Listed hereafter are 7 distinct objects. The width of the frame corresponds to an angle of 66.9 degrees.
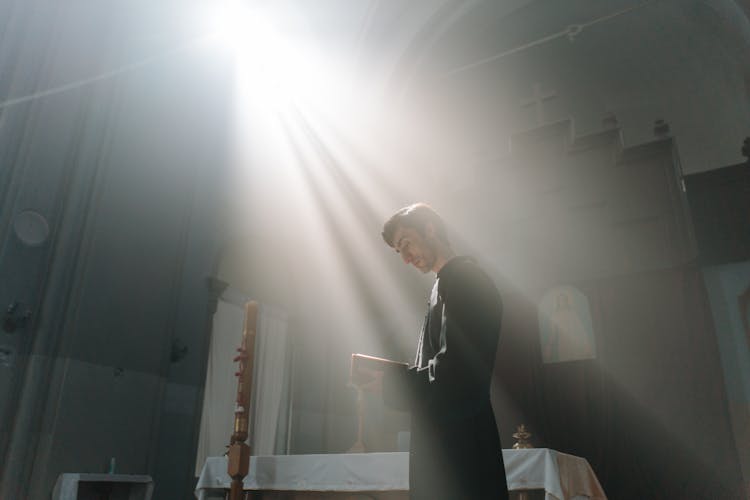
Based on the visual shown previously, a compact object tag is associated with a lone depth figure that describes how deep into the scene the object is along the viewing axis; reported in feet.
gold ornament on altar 12.41
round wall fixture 12.87
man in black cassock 4.77
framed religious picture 22.21
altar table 8.58
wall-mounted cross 28.43
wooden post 9.56
